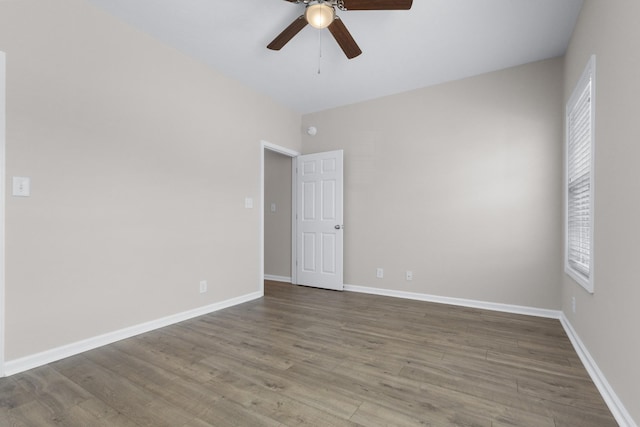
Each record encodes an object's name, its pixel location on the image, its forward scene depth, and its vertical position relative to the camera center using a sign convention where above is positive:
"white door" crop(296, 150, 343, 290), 4.63 -0.14
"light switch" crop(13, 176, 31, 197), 2.13 +0.17
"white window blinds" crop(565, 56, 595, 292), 2.24 +0.28
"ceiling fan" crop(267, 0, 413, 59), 2.21 +1.46
